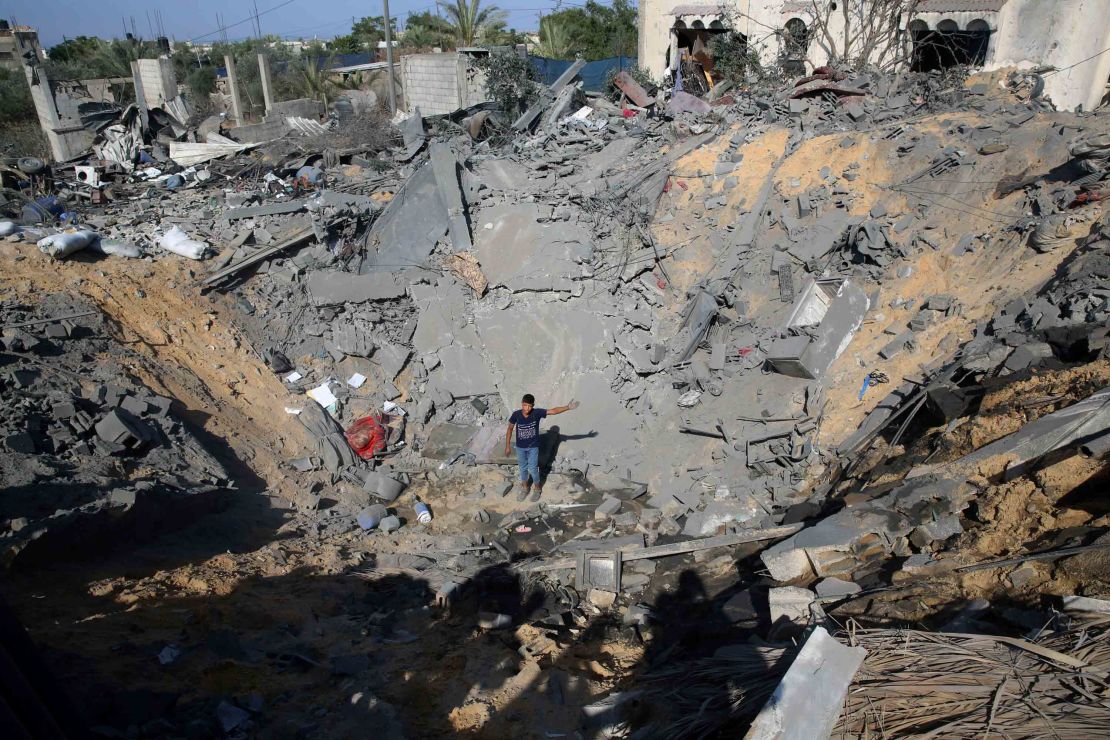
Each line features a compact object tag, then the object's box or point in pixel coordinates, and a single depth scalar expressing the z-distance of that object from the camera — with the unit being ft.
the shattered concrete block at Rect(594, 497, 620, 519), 22.68
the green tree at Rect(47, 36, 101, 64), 99.65
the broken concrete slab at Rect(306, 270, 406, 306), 31.91
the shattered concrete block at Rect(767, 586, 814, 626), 14.01
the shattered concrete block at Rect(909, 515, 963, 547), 14.85
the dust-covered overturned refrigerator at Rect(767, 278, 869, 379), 23.94
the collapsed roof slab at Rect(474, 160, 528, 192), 36.78
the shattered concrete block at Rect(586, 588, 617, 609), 18.06
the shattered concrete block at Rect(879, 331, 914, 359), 23.13
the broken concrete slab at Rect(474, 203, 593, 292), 30.45
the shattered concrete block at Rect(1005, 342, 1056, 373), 18.89
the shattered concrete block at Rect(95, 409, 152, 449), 21.01
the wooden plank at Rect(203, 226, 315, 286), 31.50
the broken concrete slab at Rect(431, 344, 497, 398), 28.91
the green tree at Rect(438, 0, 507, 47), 79.61
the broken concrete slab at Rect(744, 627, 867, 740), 9.48
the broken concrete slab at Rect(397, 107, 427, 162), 46.91
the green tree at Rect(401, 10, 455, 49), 86.74
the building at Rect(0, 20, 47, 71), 55.01
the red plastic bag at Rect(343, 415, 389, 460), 26.89
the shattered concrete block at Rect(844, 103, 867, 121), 34.60
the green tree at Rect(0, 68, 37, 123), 68.69
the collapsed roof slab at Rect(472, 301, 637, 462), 26.43
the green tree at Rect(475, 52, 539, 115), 53.21
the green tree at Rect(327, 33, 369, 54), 126.21
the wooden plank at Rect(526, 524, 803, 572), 18.88
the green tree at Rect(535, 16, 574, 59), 87.81
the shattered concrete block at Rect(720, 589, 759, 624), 15.39
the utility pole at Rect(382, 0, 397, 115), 61.73
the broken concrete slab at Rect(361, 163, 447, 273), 33.47
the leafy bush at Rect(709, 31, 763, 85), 52.85
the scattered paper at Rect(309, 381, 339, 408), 28.89
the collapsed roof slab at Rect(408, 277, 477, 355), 30.19
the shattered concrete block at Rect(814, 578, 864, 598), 14.24
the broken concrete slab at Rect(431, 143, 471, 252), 33.45
